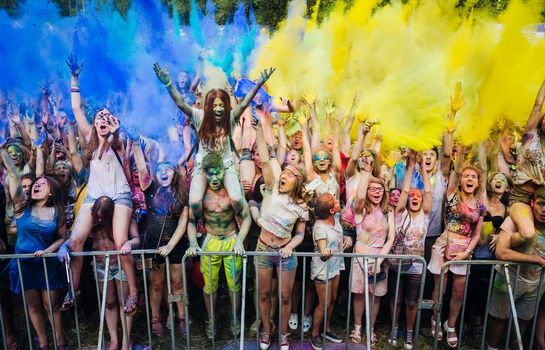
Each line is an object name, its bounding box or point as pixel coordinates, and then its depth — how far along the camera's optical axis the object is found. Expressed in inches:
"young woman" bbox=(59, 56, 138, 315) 192.7
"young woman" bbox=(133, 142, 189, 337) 196.7
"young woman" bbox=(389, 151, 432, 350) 198.2
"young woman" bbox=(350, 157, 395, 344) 195.9
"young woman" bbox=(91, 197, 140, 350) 190.7
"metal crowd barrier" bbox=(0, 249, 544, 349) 178.5
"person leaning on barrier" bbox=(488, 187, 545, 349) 185.9
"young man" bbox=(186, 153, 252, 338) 193.6
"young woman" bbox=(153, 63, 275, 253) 194.1
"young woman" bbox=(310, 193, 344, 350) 190.7
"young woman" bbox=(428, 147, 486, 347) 197.2
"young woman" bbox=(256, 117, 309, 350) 188.5
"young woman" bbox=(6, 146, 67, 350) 189.3
